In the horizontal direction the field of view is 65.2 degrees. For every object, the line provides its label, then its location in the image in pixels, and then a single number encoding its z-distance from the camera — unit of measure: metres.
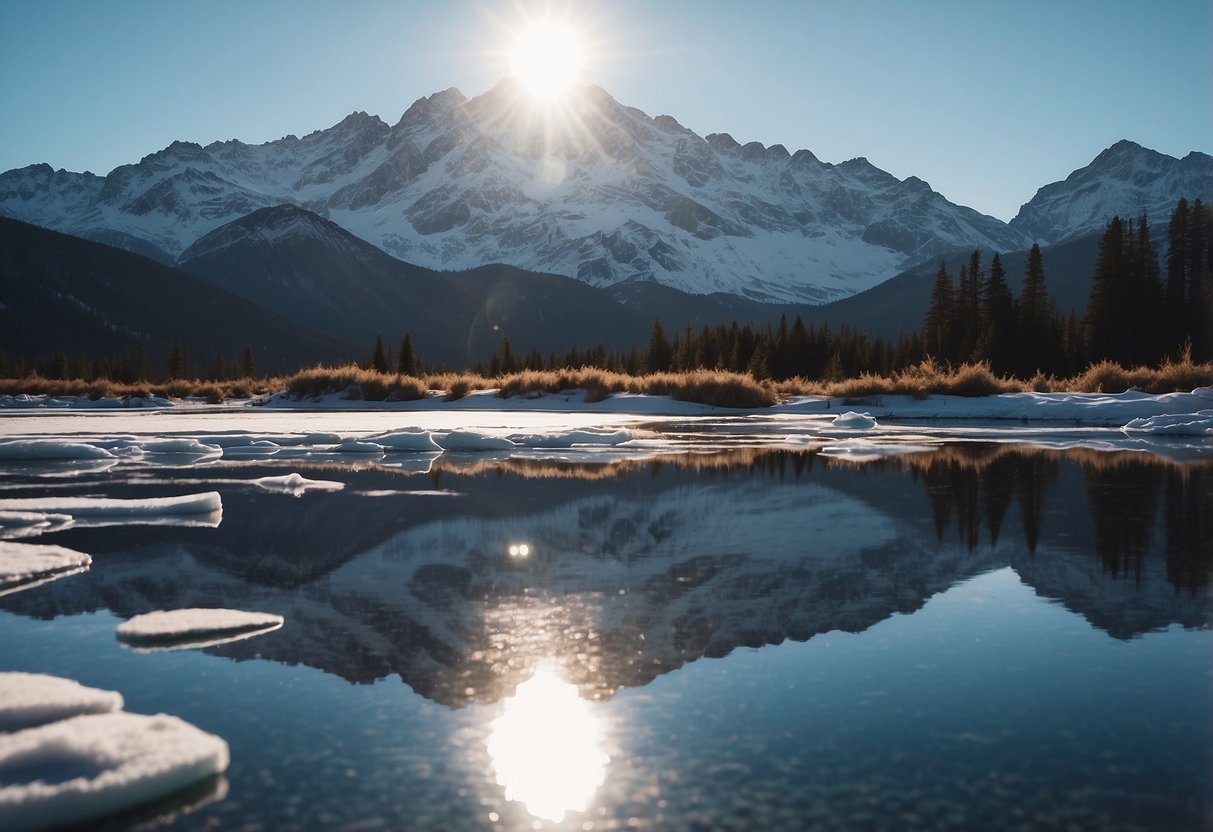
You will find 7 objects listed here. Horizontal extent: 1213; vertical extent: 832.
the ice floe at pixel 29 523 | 8.79
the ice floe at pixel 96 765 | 3.16
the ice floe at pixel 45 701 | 3.94
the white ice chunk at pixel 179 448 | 17.97
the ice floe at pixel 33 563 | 6.70
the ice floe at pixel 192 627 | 5.24
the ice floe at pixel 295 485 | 12.09
